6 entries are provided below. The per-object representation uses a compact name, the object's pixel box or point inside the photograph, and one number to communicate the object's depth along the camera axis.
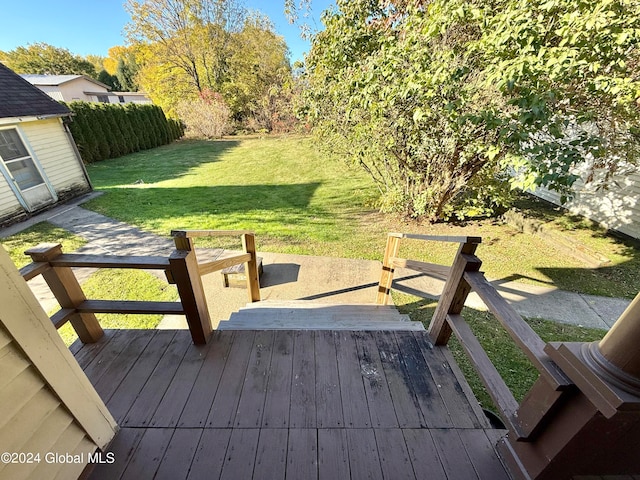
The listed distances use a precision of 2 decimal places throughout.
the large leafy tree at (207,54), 18.80
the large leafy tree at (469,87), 2.73
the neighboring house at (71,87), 19.66
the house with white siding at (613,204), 5.39
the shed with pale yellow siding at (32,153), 6.30
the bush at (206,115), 18.77
